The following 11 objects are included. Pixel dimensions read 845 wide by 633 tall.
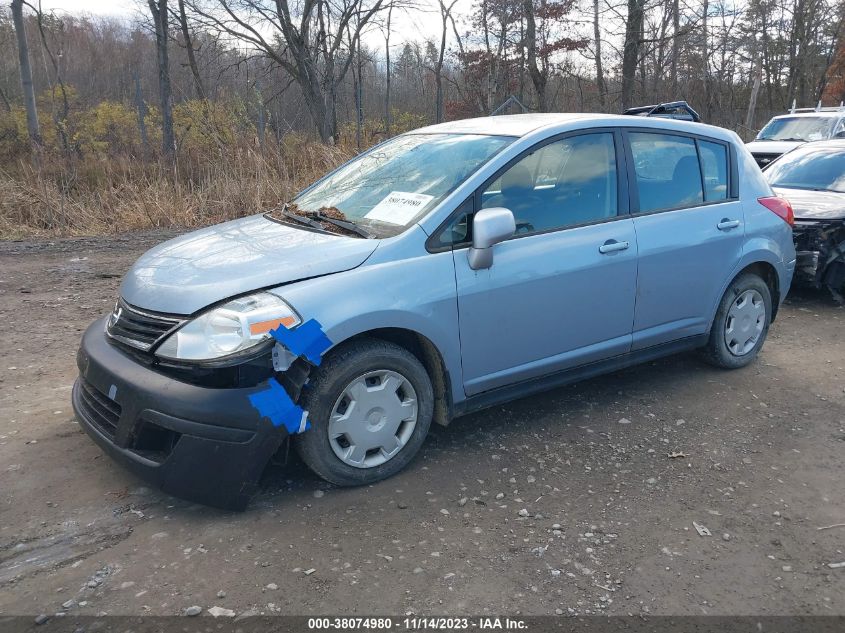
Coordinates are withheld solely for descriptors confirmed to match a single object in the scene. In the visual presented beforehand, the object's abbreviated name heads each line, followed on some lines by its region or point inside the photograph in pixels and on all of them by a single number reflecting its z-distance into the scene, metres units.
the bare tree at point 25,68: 14.13
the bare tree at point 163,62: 15.15
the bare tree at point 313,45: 18.59
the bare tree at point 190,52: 19.37
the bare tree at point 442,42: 26.59
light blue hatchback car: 2.97
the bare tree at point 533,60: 26.81
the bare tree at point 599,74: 27.32
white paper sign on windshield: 3.60
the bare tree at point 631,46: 21.95
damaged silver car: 6.64
